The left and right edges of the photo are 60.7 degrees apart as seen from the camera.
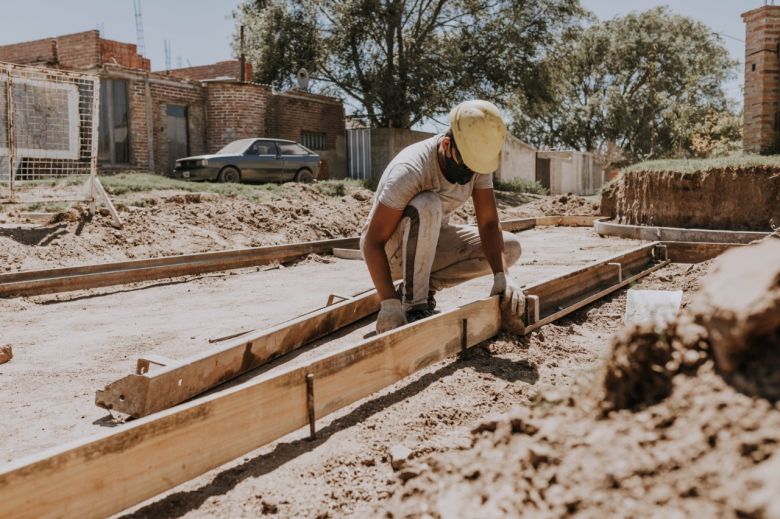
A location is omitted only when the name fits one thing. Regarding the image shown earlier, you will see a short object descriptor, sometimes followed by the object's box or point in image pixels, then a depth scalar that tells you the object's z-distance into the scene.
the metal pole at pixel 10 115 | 8.72
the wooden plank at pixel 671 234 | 8.60
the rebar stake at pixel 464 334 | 3.80
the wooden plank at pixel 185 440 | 1.94
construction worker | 3.80
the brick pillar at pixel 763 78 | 12.92
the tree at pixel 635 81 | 37.91
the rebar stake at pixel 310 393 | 2.77
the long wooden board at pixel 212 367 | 2.93
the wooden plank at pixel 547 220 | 14.39
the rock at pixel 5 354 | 4.22
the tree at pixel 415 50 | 22.11
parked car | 15.81
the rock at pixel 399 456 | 2.44
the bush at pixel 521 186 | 25.48
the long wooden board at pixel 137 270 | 6.55
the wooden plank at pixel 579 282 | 4.98
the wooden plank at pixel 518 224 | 13.27
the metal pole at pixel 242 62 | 23.05
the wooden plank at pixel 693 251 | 7.58
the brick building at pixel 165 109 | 18.22
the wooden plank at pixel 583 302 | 4.44
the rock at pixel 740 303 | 1.53
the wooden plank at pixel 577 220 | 14.07
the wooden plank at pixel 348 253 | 9.25
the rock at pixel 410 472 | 2.07
